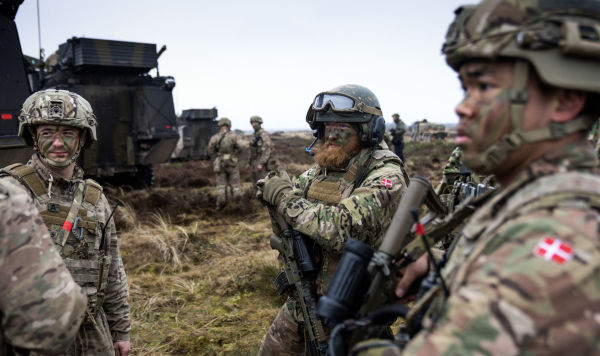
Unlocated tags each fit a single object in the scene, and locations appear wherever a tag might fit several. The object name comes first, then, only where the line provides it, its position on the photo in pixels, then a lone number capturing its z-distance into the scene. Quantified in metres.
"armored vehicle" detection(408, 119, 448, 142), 34.31
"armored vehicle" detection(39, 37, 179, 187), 9.19
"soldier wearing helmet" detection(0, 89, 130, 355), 2.30
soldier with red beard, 2.47
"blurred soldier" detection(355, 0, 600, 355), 0.89
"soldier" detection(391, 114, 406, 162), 15.90
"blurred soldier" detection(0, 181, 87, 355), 1.38
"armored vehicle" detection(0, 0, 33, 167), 5.41
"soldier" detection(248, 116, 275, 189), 10.41
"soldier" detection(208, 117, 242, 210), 10.12
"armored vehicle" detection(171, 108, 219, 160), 19.88
